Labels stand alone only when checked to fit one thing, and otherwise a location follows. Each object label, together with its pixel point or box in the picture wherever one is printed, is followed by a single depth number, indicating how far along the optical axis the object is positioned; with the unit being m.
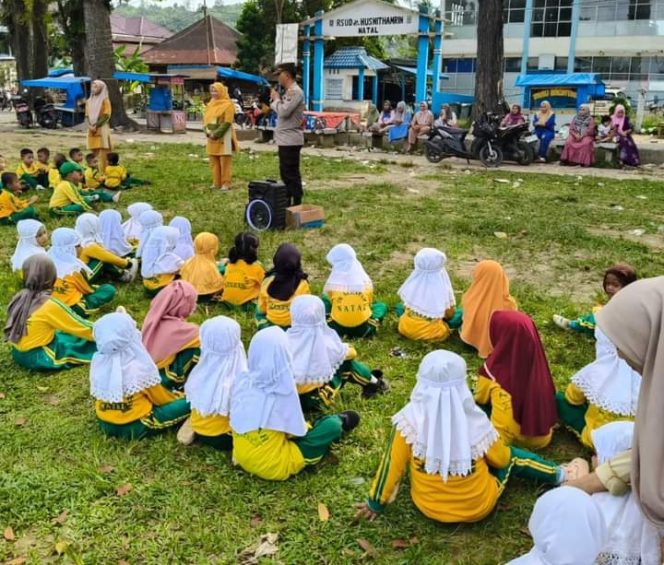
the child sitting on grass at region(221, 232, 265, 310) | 5.22
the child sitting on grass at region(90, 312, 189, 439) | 3.27
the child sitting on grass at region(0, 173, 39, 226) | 7.80
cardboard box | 7.45
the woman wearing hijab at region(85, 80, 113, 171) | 10.03
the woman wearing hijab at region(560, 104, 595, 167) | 13.03
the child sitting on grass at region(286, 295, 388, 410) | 3.58
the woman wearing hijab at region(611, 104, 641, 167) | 12.94
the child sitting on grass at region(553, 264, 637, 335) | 4.15
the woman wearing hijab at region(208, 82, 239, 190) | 9.26
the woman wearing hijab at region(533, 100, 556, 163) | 13.66
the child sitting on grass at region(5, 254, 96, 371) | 4.23
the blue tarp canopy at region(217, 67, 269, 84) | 28.61
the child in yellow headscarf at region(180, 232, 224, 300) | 5.36
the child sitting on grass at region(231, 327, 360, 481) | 3.03
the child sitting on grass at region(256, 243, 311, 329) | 4.41
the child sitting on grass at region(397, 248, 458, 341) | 4.55
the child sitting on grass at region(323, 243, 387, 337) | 4.63
